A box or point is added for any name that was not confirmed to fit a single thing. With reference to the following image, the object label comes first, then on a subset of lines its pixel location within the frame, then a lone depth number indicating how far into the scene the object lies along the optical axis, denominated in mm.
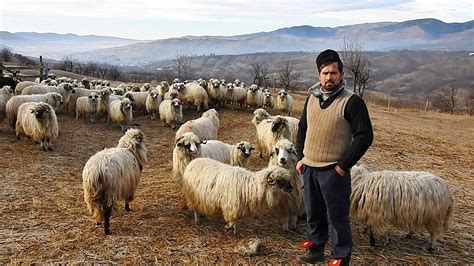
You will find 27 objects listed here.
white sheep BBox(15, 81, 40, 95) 18094
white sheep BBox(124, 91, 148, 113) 18375
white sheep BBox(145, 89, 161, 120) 17672
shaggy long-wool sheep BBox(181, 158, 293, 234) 6227
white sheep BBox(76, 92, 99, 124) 16062
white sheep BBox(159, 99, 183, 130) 15805
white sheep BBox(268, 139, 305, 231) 6528
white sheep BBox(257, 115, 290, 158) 10427
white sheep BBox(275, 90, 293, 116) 19656
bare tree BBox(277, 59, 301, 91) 37519
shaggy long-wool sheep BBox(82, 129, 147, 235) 6312
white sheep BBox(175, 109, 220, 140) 11348
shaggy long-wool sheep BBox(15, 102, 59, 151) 11609
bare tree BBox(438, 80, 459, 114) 51906
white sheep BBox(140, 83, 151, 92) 20641
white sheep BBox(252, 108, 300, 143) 11156
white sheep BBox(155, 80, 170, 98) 21078
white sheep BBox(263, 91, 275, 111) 20766
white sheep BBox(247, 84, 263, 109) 20406
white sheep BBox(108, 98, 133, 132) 15078
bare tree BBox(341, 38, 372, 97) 32597
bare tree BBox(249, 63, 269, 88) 38812
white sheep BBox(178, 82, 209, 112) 19031
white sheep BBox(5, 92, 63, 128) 13266
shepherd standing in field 4113
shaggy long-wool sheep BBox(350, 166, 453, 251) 5895
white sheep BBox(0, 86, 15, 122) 13695
